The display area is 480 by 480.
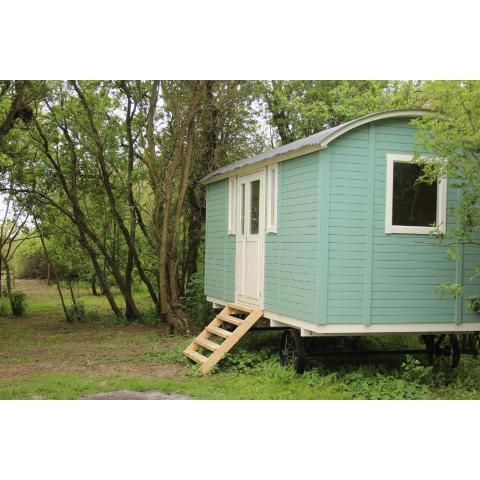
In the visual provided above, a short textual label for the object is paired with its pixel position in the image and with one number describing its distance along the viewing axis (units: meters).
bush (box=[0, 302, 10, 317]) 18.26
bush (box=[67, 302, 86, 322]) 16.69
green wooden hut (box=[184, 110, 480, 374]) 8.11
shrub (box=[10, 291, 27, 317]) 18.09
